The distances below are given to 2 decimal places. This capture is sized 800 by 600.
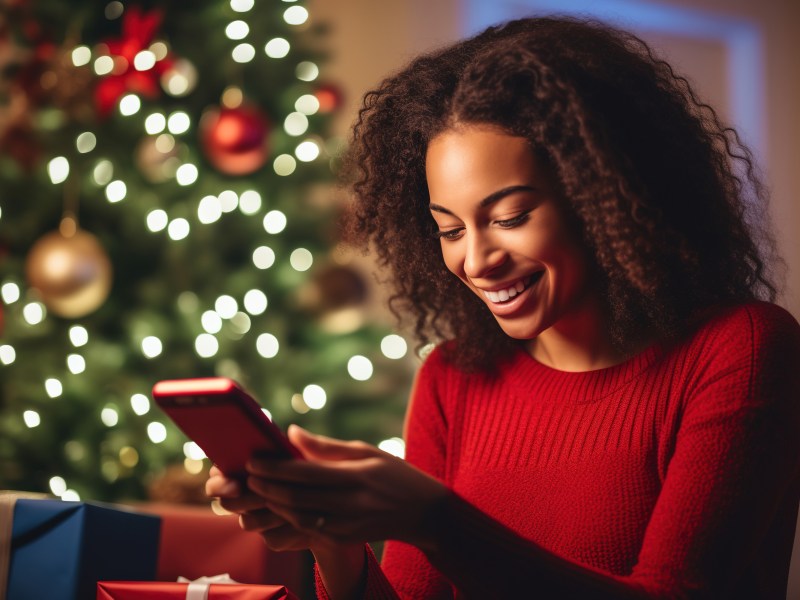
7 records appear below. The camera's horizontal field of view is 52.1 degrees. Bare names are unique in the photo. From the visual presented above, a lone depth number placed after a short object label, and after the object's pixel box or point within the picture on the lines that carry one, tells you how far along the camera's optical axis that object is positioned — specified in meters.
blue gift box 0.95
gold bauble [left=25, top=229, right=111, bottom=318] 2.13
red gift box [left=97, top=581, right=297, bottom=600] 0.87
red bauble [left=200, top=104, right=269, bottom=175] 2.19
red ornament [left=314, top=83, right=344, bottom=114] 2.42
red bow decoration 2.28
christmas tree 2.34
